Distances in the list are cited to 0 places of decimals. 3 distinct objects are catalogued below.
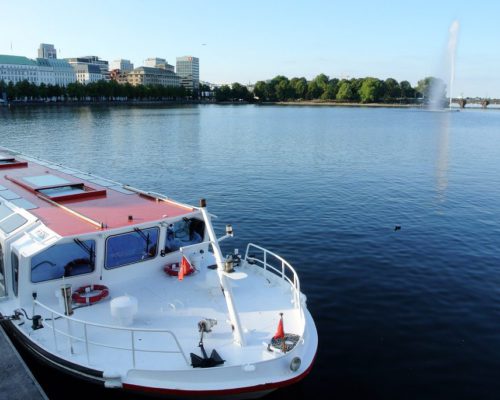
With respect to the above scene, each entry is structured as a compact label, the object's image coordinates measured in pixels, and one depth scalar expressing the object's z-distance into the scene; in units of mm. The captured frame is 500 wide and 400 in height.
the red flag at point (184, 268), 12641
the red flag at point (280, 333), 10922
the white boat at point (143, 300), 10156
